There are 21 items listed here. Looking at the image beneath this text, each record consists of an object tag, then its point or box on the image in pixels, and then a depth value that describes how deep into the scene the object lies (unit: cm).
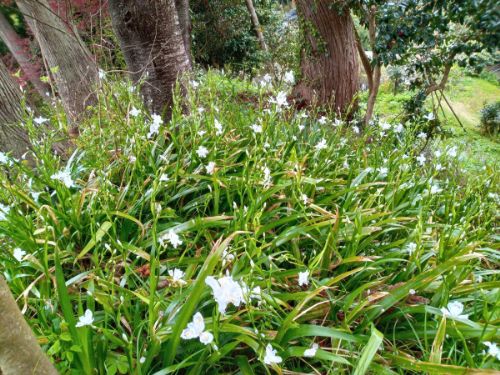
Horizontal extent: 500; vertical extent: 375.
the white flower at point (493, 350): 100
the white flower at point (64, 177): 151
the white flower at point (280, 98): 214
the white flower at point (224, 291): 87
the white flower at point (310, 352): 103
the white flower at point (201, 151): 184
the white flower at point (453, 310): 116
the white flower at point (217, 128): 210
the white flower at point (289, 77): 240
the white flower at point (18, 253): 132
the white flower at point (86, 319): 96
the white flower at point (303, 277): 121
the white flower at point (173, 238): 121
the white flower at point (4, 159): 167
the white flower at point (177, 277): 114
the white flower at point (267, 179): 174
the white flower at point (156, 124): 200
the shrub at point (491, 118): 1030
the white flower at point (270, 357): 98
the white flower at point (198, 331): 94
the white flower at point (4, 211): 149
